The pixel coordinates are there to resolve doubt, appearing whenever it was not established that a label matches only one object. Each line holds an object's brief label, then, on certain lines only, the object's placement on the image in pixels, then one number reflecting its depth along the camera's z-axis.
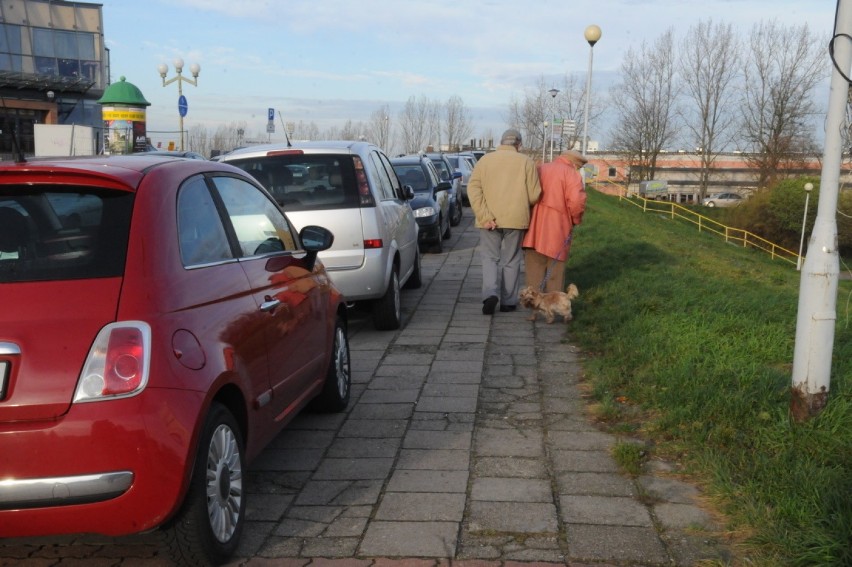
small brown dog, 8.91
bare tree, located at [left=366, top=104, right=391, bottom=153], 61.87
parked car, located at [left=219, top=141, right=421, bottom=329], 8.30
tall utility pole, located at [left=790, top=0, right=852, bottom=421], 4.62
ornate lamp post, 30.94
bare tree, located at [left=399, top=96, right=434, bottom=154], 64.19
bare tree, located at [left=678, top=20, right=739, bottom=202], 66.81
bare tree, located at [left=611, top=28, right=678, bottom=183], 67.94
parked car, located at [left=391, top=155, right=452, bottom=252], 16.03
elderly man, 9.60
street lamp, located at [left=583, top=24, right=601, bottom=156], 25.95
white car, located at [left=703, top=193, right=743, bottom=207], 79.51
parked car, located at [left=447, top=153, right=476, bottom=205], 27.72
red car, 3.18
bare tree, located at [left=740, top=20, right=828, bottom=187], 62.22
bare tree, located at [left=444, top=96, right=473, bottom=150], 65.81
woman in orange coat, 9.57
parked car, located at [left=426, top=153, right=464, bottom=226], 21.61
